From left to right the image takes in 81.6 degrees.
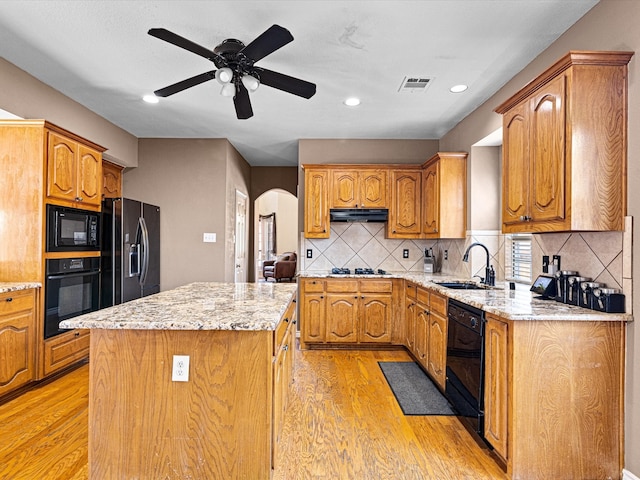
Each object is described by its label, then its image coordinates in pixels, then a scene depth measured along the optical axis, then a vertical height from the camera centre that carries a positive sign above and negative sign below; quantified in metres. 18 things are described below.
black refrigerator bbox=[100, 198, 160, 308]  3.90 -0.14
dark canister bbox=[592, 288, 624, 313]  1.88 -0.29
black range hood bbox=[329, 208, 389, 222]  4.49 +0.33
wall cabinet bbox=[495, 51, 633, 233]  1.90 +0.54
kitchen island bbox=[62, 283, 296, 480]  1.69 -0.75
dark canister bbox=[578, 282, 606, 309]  2.01 -0.27
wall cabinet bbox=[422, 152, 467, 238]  3.97 +0.52
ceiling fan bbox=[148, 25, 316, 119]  1.98 +1.06
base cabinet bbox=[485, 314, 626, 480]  1.87 -0.79
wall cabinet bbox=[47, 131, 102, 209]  3.11 +0.61
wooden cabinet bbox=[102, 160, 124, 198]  4.50 +0.74
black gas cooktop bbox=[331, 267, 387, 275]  4.45 -0.37
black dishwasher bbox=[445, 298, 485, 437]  2.23 -0.79
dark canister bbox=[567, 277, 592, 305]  2.12 -0.26
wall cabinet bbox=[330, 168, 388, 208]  4.50 +0.63
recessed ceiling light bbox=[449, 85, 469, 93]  3.26 +1.37
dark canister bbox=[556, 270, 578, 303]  2.21 -0.24
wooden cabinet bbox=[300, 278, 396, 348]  4.20 -0.83
